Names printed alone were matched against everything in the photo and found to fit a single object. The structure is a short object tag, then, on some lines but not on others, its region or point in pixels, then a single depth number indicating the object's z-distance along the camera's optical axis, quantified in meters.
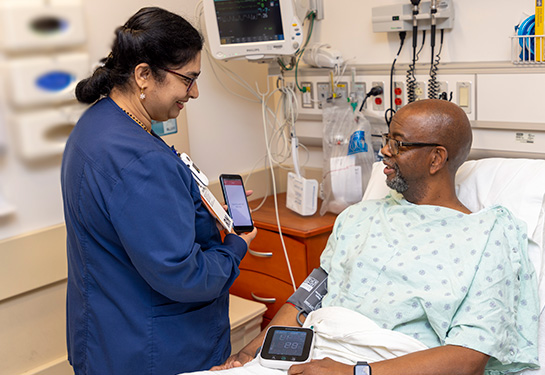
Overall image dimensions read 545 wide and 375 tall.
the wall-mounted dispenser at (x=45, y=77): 2.13
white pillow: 1.78
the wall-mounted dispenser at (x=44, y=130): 2.17
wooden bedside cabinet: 2.44
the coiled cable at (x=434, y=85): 2.40
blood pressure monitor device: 1.59
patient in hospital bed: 1.54
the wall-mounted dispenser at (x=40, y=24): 2.09
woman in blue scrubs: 1.39
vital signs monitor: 2.44
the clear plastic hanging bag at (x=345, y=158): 2.55
